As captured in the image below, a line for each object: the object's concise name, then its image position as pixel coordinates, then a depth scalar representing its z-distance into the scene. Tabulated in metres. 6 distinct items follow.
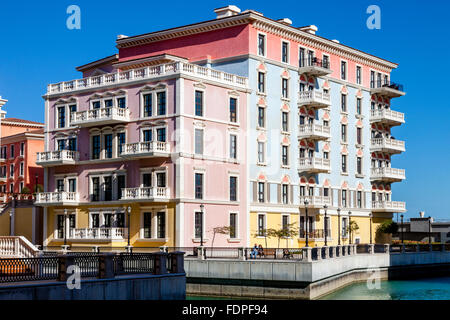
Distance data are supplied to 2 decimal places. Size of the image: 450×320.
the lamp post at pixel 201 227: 49.70
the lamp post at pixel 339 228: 62.84
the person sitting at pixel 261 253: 47.48
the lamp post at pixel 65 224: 53.58
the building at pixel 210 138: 54.44
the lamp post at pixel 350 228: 66.60
